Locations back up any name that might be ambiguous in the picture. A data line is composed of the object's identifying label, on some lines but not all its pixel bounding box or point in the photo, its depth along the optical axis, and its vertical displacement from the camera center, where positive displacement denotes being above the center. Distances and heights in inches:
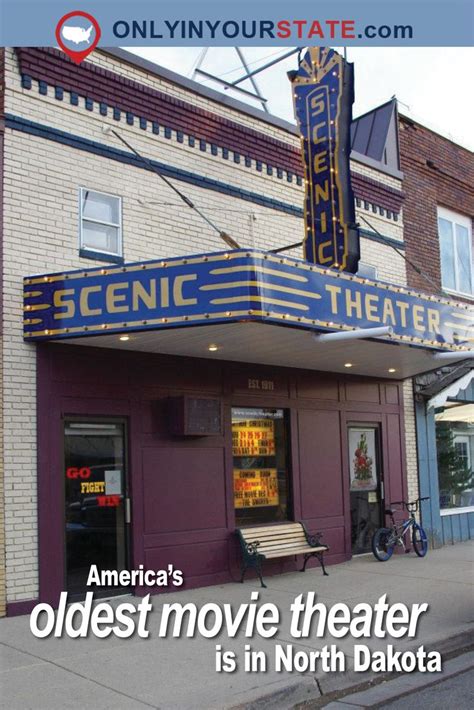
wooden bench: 424.5 -43.8
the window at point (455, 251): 649.6 +171.0
